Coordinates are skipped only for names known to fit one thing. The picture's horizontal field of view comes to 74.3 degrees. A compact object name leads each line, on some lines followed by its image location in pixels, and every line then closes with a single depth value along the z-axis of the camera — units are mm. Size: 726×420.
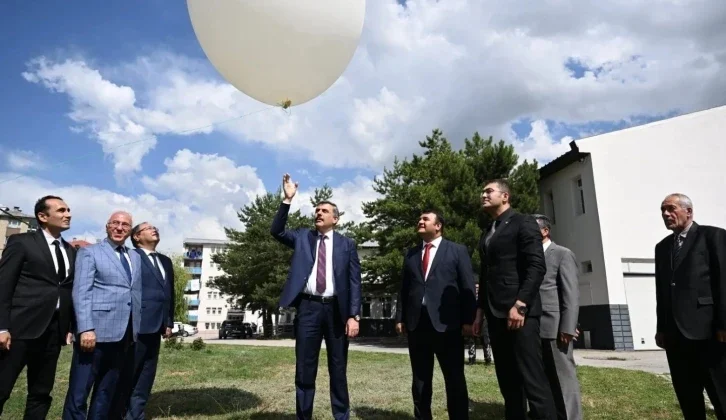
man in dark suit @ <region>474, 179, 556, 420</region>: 3234
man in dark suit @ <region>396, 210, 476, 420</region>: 3814
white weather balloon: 4090
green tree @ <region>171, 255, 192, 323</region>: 43516
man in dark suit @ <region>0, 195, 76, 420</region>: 3359
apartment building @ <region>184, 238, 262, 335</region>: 75062
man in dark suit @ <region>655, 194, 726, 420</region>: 3270
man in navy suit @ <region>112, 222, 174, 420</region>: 4176
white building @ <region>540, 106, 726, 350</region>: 15398
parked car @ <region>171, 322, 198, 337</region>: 46856
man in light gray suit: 4164
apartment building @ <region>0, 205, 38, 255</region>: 56531
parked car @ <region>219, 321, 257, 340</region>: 35531
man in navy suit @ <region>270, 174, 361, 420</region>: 3938
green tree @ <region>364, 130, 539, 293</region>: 17219
